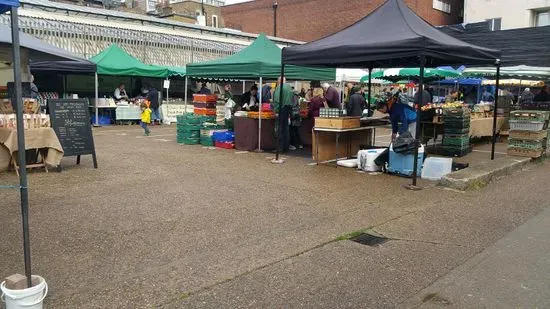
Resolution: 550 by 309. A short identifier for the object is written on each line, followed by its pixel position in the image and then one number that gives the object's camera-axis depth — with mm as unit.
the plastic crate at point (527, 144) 11883
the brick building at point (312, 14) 45406
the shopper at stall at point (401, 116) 10852
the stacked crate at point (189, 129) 13758
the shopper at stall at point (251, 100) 12977
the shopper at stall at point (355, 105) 12992
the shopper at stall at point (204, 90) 19847
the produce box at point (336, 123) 10203
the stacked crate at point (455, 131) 12391
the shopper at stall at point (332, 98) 12484
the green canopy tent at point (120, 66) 19172
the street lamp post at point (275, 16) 50906
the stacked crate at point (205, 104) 13844
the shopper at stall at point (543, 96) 18506
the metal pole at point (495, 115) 11297
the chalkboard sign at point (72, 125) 9352
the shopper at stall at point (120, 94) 21234
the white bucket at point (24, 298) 3395
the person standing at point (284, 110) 11695
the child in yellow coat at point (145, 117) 16203
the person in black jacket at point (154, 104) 20472
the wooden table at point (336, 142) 10559
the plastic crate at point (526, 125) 11719
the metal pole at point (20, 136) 3475
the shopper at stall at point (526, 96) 22372
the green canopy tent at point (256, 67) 11758
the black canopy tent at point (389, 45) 8492
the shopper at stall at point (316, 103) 12469
